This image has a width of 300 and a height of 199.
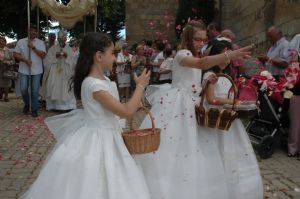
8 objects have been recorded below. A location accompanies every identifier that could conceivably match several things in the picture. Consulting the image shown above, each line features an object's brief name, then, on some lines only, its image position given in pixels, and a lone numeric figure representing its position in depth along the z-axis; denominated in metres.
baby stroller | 4.48
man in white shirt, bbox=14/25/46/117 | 6.98
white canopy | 7.47
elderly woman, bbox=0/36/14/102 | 8.78
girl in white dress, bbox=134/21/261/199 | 2.69
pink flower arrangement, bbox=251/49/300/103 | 3.15
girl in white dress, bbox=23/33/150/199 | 1.99
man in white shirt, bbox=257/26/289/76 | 4.86
